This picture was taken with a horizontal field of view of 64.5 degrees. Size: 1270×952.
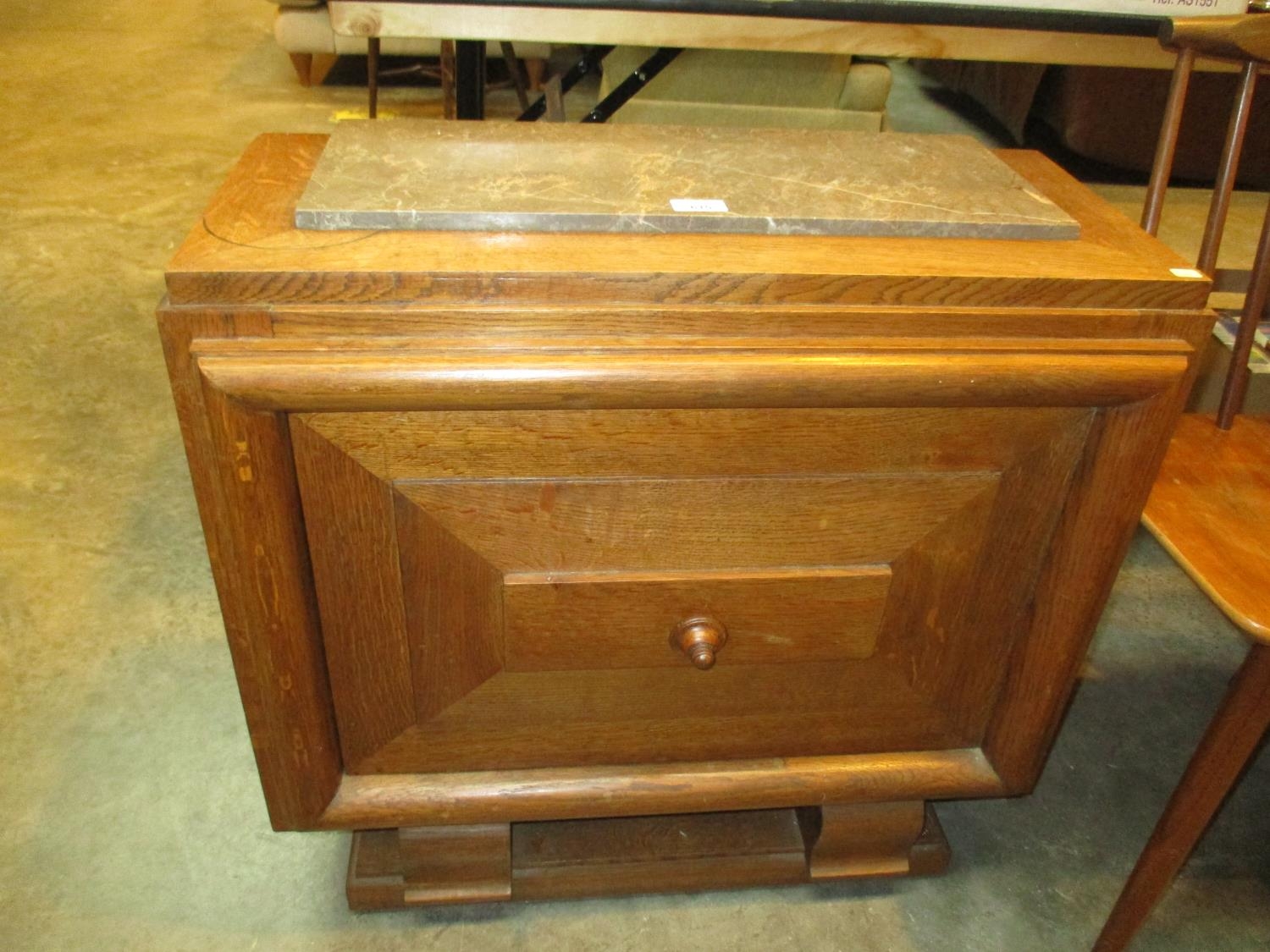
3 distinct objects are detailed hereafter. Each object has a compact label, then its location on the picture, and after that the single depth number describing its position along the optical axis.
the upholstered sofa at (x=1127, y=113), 2.93
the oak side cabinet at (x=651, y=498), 0.74
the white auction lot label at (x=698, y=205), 0.82
